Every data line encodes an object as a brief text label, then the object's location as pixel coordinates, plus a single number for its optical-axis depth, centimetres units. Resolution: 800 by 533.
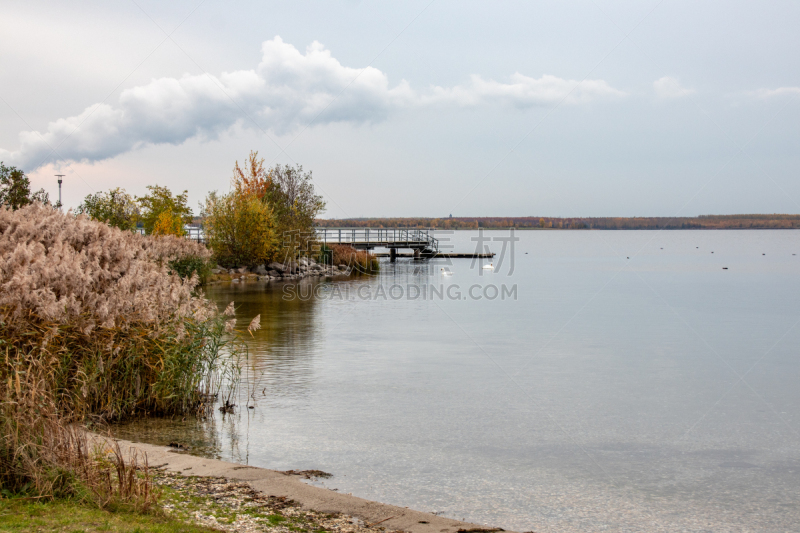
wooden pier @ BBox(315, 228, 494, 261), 5678
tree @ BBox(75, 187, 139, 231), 4325
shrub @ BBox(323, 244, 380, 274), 4727
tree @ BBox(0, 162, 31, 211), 3039
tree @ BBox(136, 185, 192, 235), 4775
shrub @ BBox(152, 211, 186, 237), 4389
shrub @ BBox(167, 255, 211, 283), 3139
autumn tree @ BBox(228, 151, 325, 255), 4372
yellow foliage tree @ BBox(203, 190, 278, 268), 3941
